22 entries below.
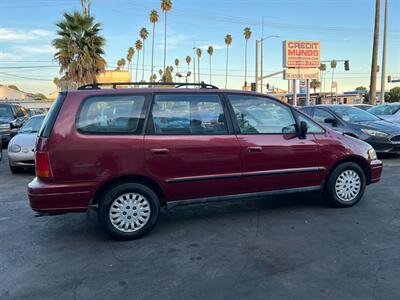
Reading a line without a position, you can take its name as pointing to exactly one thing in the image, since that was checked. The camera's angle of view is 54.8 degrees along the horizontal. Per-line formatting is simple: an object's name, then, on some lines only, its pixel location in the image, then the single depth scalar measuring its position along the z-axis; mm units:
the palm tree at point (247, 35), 73062
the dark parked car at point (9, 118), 13648
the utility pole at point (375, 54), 22594
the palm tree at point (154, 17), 58688
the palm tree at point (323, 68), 90000
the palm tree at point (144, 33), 65875
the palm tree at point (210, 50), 89438
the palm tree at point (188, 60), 102400
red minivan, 4207
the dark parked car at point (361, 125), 9141
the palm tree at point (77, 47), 22766
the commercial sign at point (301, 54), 29875
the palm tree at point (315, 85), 102938
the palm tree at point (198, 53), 90906
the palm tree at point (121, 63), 100262
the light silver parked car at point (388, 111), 11965
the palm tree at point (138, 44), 74338
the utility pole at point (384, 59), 23172
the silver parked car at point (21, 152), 8523
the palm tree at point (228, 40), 76956
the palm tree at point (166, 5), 54562
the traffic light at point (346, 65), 33781
